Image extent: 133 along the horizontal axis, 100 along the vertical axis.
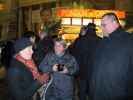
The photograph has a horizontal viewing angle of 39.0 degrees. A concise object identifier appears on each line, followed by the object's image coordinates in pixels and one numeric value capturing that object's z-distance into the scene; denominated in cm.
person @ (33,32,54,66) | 406
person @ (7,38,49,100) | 238
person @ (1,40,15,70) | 444
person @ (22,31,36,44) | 387
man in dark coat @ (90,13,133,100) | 236
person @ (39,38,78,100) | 304
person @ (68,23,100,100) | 382
